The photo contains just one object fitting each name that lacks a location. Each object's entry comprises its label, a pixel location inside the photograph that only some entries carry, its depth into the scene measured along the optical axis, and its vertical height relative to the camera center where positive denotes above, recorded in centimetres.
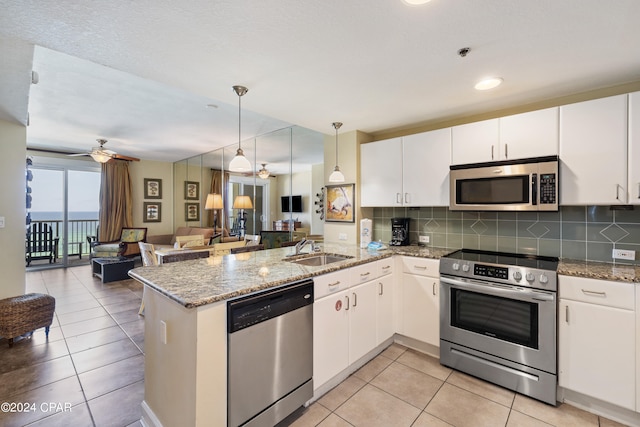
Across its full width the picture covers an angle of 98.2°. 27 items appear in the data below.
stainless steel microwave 220 +25
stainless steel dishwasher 146 -82
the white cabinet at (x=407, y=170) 280 +49
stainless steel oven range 196 -82
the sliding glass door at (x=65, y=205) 602 +21
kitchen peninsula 133 -63
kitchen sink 265 -44
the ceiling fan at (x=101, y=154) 459 +100
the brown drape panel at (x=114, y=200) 634 +32
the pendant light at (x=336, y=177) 300 +41
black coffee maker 320 -20
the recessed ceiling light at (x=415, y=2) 130 +100
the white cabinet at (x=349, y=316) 197 -83
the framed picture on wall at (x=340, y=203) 349 +15
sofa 655 -48
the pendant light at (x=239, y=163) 245 +45
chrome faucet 269 -30
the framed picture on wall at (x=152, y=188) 708 +67
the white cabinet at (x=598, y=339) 175 -83
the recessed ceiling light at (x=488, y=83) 213 +104
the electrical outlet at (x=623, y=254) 215 -31
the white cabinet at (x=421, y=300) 252 -80
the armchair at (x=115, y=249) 571 -73
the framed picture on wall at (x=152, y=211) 707 +8
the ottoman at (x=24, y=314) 263 -99
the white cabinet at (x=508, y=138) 224 +67
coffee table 510 -103
